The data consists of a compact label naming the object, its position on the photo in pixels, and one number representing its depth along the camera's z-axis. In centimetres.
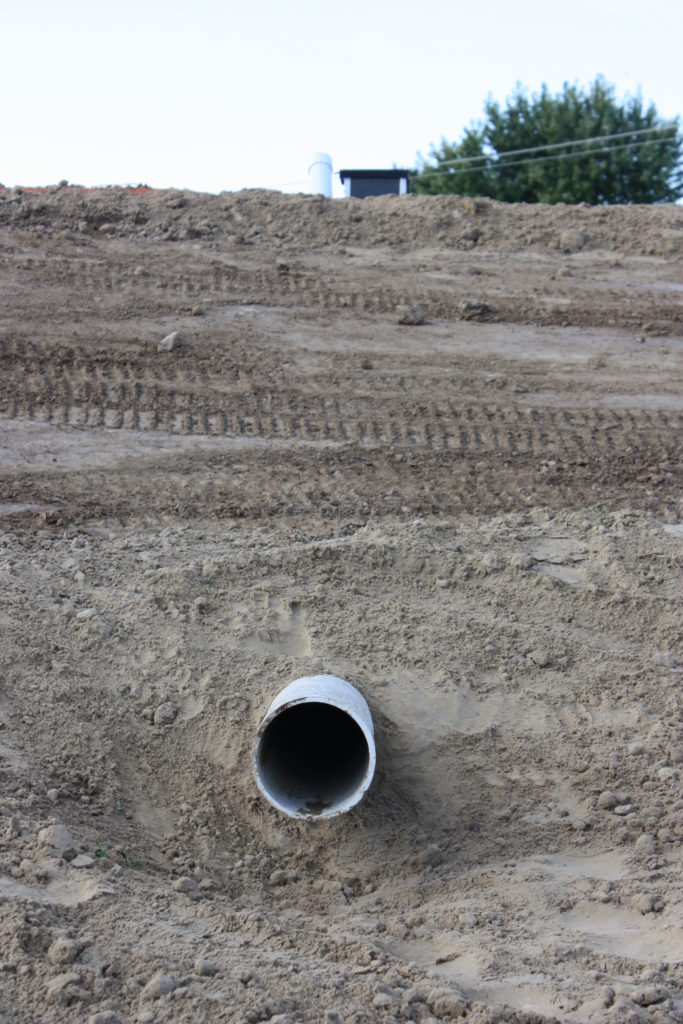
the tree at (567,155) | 3175
